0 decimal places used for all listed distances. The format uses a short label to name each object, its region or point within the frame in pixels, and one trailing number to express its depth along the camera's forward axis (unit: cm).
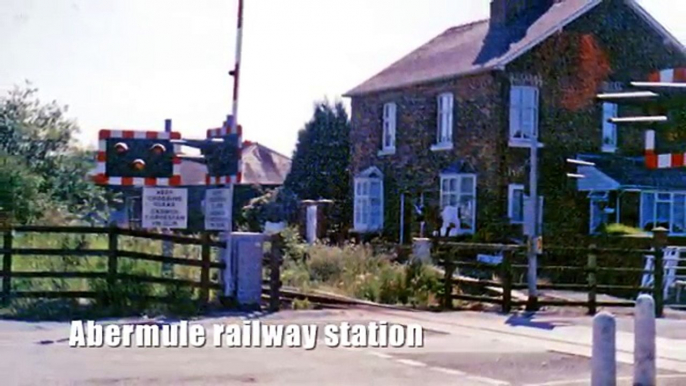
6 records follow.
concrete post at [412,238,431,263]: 1961
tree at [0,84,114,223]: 3139
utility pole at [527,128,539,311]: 1770
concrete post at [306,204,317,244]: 3553
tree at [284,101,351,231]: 4475
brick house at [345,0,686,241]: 3269
